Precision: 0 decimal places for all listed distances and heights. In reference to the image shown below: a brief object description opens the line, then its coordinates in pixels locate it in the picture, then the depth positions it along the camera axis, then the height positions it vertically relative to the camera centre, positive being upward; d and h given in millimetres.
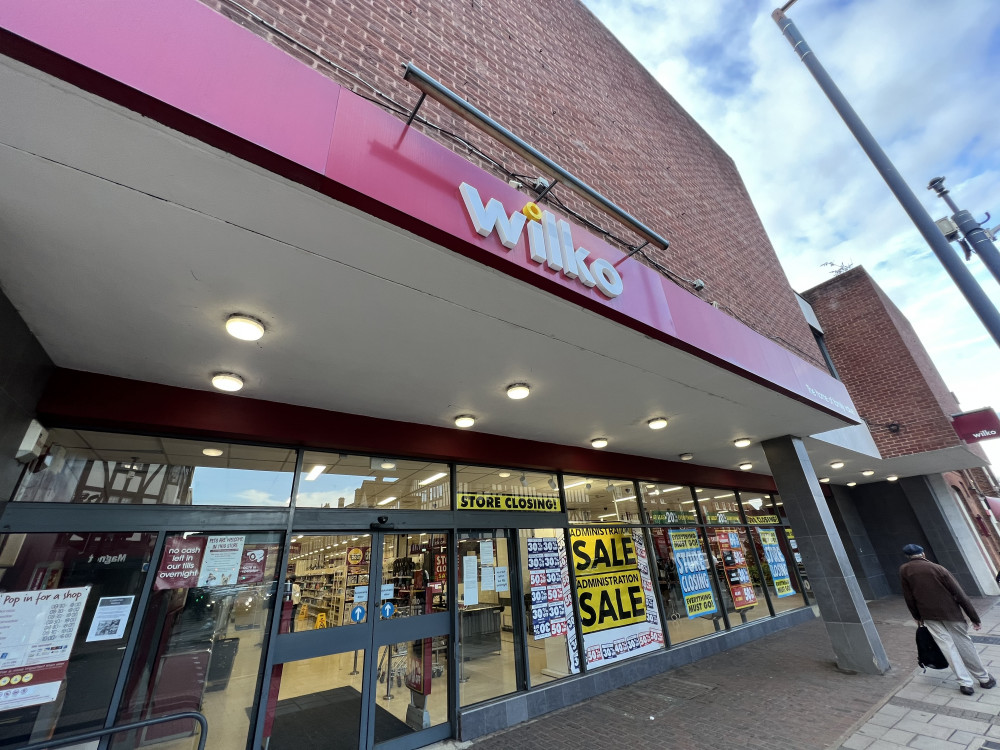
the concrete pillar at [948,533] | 12547 +482
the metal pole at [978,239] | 4320 +2796
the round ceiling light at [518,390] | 4713 +1841
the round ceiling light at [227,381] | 4074 +1831
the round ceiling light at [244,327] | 3229 +1812
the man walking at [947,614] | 5266 -712
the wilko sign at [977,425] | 10016 +2604
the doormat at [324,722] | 4152 -1170
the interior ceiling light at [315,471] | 4949 +1230
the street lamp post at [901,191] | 4363 +3645
